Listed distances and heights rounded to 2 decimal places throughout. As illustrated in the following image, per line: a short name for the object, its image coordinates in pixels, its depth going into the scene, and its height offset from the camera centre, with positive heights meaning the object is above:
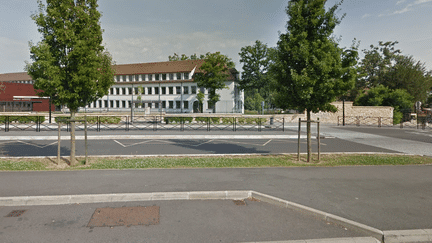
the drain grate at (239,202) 5.91 -2.09
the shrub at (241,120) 30.39 -0.75
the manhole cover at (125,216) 4.80 -2.08
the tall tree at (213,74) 49.84 +7.97
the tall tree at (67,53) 8.87 +2.14
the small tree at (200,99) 54.45 +3.19
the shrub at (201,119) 30.80 -0.67
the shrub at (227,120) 30.41 -0.76
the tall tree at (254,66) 63.03 +12.28
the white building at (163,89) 58.69 +5.91
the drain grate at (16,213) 5.17 -2.11
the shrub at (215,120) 30.33 -0.77
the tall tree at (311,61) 9.13 +2.00
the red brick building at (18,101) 56.25 +2.55
